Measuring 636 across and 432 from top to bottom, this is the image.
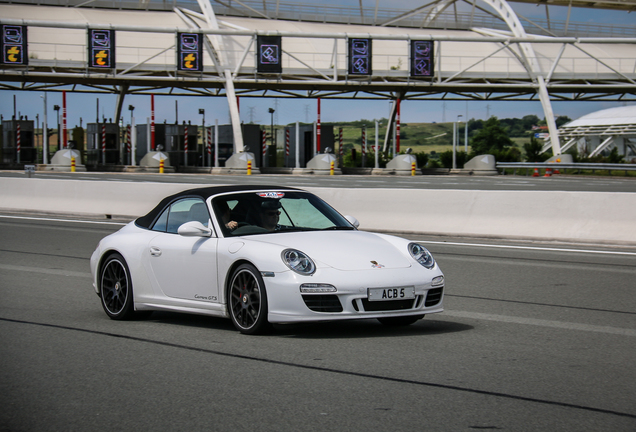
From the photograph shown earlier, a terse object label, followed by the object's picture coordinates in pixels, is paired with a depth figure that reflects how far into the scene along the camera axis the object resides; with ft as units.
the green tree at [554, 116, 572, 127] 629.51
